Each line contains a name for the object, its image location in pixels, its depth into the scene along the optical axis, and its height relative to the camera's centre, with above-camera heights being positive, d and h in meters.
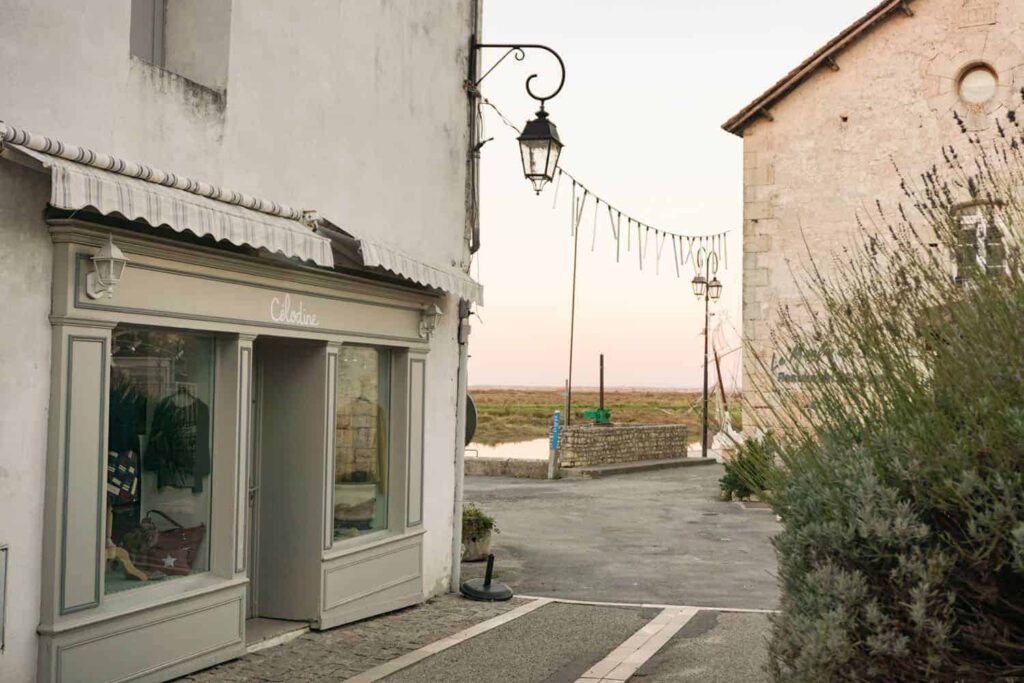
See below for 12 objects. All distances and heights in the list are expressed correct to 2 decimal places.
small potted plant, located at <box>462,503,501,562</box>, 12.93 -1.66
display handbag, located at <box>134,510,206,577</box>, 6.98 -1.05
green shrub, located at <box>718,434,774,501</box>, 4.73 -0.30
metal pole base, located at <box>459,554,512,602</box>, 10.49 -1.90
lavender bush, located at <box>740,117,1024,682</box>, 3.76 -0.30
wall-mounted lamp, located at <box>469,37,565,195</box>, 10.26 +2.33
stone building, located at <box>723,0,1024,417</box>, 17.98 +4.88
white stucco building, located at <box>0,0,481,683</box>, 5.89 +0.49
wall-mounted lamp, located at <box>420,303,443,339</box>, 10.13 +0.68
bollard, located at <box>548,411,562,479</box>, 27.02 -1.61
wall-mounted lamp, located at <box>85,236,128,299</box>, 6.08 +0.67
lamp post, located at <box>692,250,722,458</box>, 28.02 +2.98
